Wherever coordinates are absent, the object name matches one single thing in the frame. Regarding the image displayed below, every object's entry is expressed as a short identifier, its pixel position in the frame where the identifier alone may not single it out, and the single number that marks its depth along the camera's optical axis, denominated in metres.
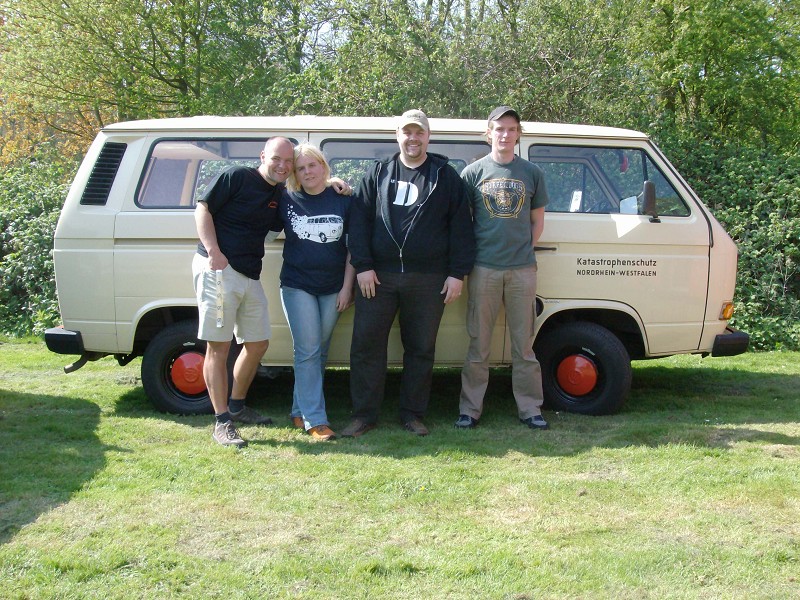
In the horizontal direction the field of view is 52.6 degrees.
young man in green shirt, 5.31
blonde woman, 5.27
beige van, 5.69
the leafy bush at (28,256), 10.06
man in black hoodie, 5.14
